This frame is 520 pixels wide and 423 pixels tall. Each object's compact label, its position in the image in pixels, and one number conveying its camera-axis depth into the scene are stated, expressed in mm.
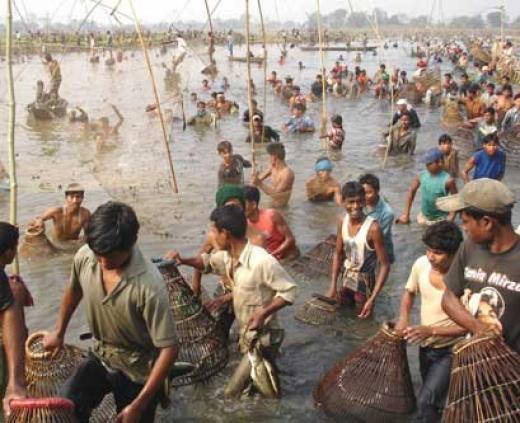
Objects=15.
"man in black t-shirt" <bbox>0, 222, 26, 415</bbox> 2795
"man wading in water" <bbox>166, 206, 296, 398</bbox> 3773
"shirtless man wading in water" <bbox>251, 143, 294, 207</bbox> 8617
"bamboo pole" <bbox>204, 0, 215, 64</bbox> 9012
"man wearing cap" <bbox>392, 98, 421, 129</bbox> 13320
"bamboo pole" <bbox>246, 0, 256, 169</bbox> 7992
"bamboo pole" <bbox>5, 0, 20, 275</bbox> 4316
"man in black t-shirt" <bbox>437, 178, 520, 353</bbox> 2656
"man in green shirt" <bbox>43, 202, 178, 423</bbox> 2703
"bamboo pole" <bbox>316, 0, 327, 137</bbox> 10164
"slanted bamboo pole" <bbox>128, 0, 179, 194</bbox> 7199
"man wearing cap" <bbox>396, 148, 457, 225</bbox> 6793
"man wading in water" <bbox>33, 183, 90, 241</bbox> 7090
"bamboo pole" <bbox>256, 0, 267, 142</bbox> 9498
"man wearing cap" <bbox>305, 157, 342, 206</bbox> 9180
